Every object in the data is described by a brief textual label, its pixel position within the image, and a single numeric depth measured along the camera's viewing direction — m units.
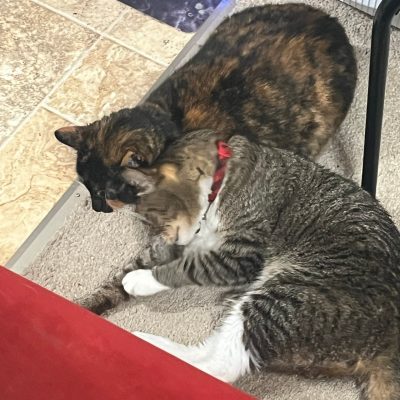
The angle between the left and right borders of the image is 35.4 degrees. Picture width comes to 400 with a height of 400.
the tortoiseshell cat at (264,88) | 1.55
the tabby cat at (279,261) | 1.29
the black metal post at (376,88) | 1.32
